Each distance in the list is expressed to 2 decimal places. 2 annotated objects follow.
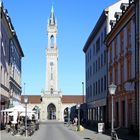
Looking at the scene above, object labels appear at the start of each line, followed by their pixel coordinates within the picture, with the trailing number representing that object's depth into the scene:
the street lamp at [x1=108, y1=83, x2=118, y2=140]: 16.96
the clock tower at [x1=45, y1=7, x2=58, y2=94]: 88.74
